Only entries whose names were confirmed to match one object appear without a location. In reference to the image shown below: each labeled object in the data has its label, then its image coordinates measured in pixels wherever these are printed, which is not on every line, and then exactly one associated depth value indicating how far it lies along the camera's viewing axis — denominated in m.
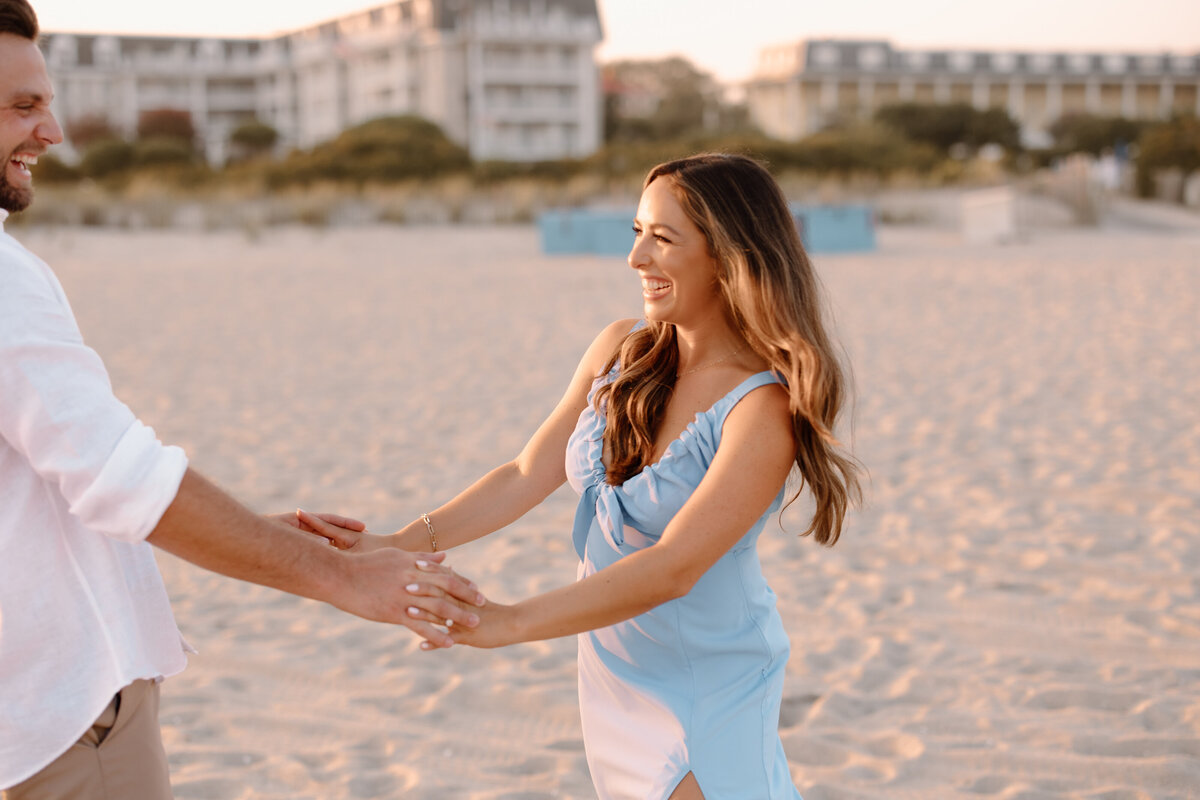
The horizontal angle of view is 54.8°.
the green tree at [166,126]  57.28
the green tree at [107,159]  30.19
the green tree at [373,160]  27.75
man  1.56
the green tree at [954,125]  57.78
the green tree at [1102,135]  56.53
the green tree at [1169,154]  30.66
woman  2.03
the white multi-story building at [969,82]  73.56
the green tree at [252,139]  53.47
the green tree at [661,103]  63.03
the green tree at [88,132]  55.15
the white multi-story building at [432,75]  58.94
